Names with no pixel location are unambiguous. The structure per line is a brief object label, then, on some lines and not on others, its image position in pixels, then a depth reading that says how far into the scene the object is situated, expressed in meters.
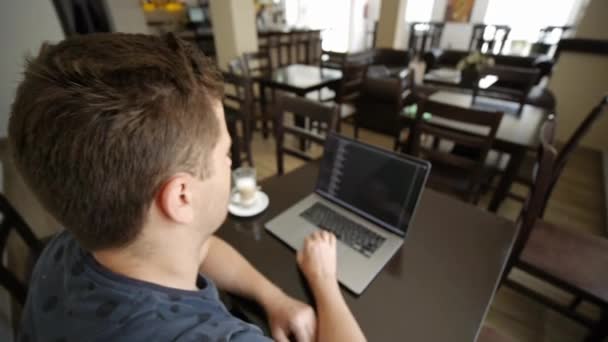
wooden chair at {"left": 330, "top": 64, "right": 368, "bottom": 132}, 2.80
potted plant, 2.67
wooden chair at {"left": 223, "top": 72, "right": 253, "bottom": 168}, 2.15
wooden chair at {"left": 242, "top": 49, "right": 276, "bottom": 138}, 3.02
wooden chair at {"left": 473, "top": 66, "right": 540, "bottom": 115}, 1.99
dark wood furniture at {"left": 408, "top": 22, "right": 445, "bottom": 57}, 7.09
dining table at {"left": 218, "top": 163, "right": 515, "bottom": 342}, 0.61
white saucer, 0.92
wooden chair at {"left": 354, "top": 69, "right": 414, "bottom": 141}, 2.35
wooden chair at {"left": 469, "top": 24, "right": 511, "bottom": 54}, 4.86
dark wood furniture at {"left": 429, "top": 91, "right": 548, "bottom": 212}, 1.54
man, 0.35
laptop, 0.75
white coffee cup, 0.95
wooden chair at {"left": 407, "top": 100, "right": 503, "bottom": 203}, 1.38
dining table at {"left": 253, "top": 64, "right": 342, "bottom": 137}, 2.69
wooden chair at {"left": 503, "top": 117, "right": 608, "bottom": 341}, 0.99
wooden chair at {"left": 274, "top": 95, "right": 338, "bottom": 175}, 1.41
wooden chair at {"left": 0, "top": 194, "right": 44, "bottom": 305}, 0.79
